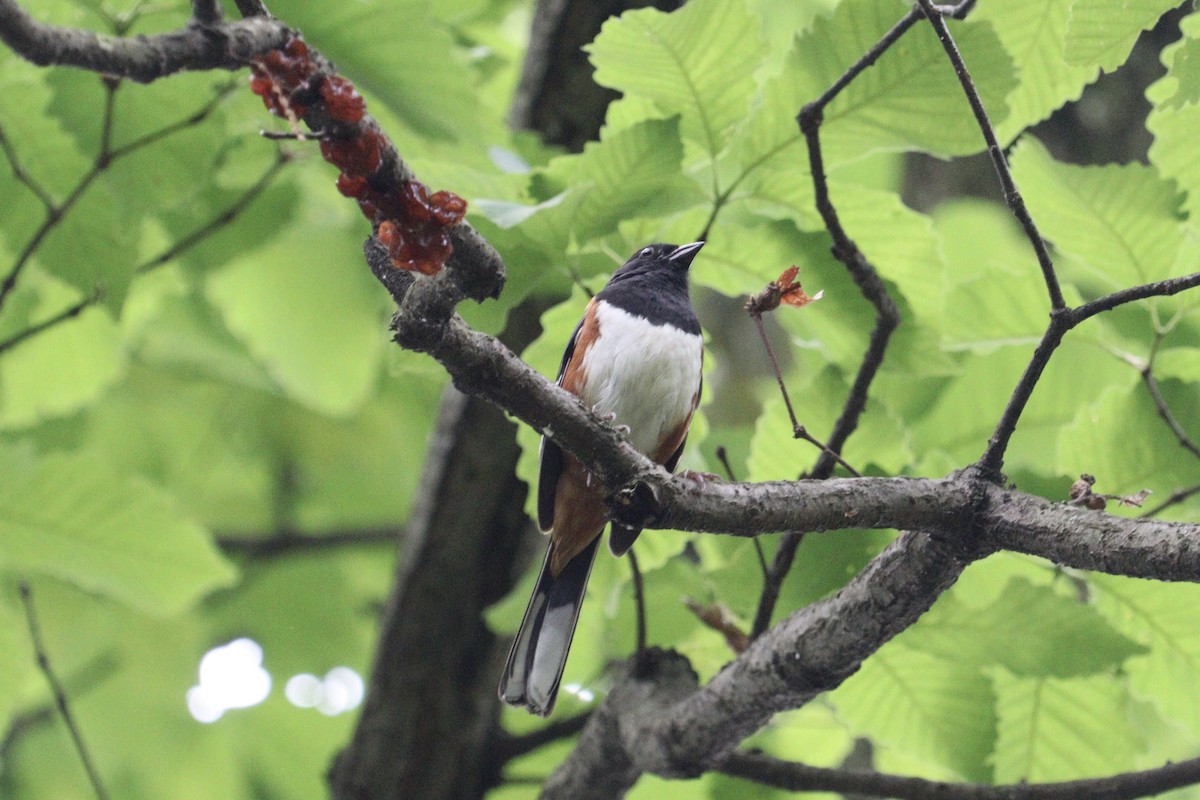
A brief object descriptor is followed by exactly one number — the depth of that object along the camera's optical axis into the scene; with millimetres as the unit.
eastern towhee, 5574
